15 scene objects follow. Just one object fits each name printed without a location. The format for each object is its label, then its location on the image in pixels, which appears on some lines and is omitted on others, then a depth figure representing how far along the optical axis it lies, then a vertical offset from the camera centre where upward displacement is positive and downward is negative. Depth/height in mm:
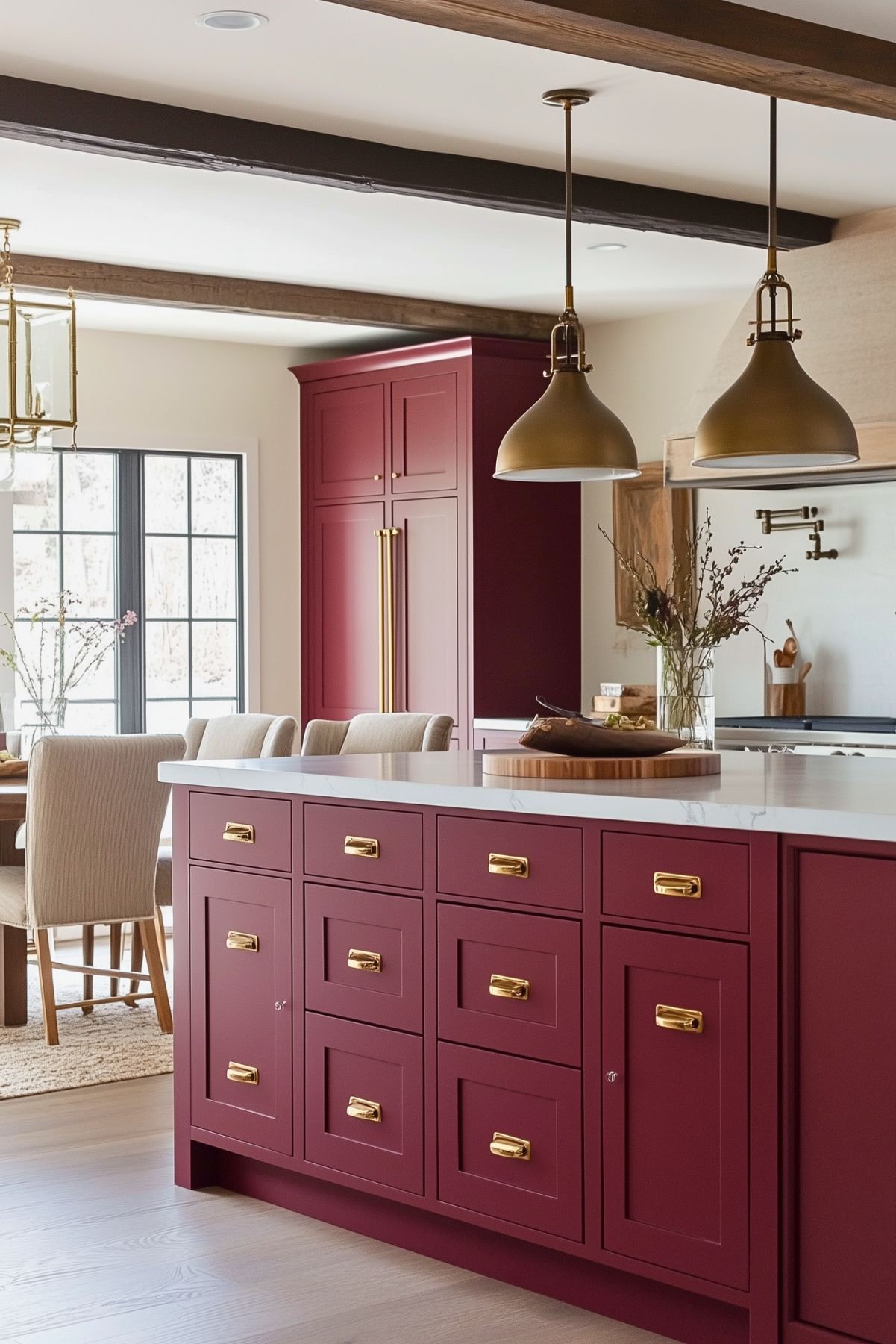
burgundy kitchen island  2496 -680
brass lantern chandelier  5258 +825
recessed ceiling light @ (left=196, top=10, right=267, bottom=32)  3615 +1325
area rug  4609 -1224
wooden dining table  5270 -1072
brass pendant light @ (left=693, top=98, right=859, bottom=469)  3342 +429
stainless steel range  5242 -341
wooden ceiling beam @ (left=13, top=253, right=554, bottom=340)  6043 +1274
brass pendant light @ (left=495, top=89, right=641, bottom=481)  3676 +436
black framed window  7180 +267
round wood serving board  3145 -257
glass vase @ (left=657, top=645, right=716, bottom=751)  3631 -138
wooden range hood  5129 +925
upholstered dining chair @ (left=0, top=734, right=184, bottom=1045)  4895 -608
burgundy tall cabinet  6863 +373
